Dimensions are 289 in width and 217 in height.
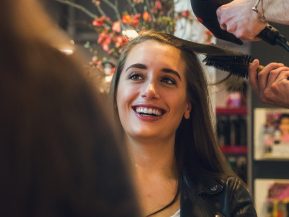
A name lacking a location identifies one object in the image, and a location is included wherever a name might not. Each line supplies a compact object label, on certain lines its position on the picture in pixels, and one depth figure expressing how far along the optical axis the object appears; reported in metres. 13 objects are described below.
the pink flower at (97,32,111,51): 2.74
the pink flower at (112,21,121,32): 2.69
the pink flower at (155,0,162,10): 2.69
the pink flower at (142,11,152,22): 2.62
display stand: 2.71
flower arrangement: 2.59
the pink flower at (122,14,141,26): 2.54
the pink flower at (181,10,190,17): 2.63
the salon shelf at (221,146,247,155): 3.69
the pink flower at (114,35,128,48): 2.56
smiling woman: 1.52
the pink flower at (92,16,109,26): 2.81
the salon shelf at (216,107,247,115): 3.82
